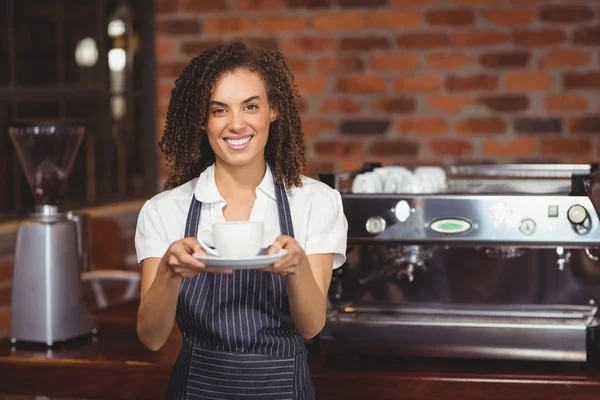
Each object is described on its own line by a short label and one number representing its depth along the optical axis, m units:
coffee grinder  3.77
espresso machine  3.42
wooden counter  3.41
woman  3.07
